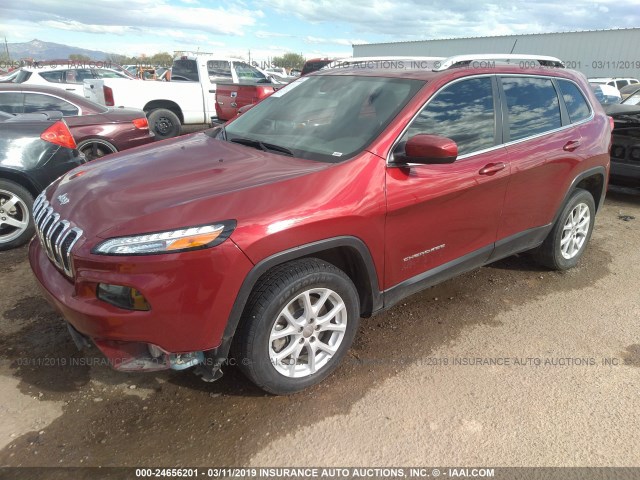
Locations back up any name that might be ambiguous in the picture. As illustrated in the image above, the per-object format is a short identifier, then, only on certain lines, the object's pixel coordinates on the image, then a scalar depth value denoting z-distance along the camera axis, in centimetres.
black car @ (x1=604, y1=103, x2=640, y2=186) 607
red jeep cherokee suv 213
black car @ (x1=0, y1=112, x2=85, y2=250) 436
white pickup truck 1006
